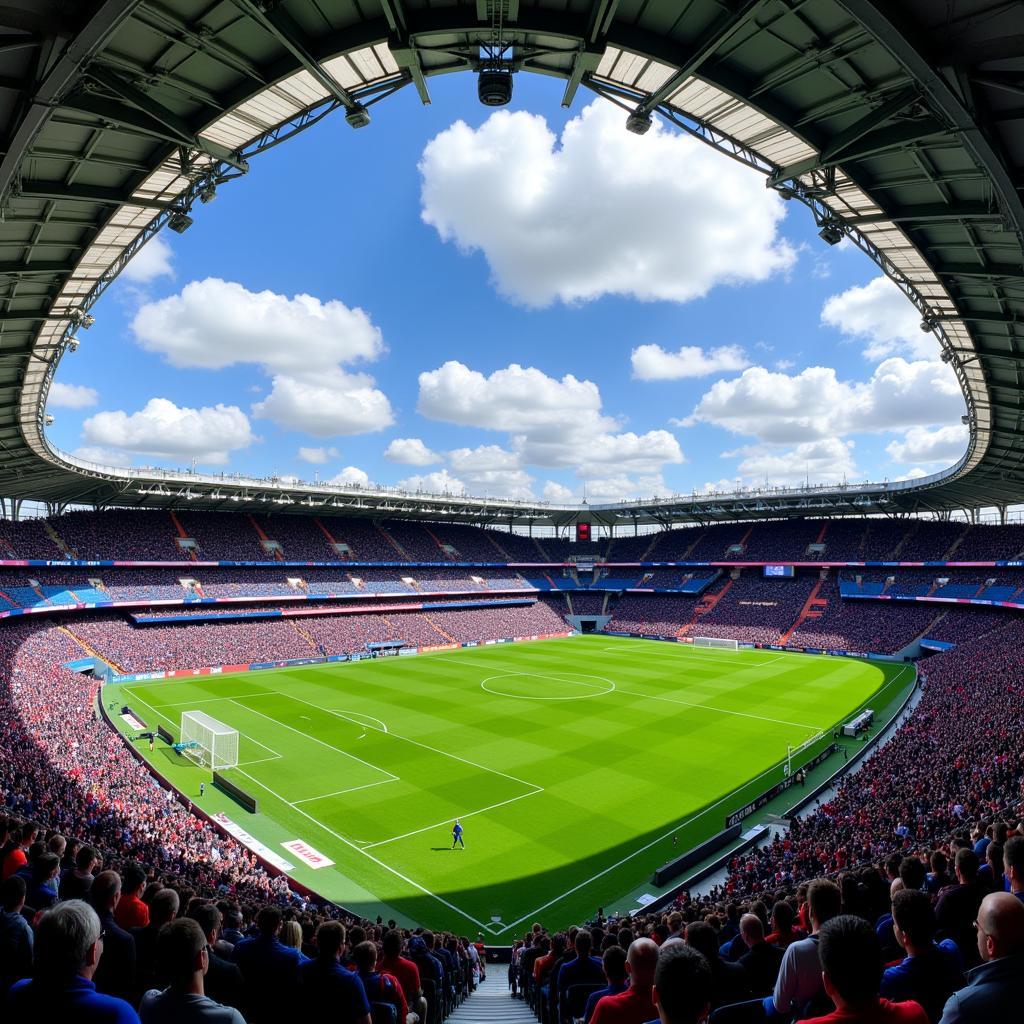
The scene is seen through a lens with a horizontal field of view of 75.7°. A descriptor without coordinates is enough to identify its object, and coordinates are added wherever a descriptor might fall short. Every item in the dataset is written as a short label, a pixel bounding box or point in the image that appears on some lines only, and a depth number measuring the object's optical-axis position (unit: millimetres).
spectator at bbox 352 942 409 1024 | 5664
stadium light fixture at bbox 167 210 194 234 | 16062
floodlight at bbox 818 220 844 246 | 15469
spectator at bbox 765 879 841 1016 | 4262
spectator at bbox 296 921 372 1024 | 4340
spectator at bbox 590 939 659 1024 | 3854
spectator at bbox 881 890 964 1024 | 3803
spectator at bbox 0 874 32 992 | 4426
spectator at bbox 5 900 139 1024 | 2785
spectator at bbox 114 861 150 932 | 6590
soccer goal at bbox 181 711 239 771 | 28641
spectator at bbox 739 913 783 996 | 5168
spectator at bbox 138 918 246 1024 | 3139
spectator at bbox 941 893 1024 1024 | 2775
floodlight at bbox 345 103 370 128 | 12172
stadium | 4918
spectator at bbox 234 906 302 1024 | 4688
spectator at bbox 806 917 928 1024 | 2801
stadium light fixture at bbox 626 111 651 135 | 12055
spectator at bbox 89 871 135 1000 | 4855
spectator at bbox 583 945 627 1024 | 5090
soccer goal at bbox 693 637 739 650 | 64125
